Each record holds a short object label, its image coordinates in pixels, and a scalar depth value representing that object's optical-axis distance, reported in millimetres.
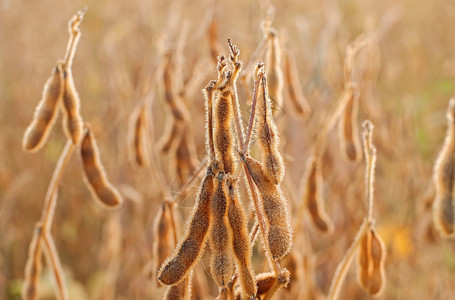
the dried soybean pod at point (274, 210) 469
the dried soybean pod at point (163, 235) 570
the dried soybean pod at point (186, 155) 685
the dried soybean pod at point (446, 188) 550
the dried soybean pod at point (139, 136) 666
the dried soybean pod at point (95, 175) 580
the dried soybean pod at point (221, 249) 470
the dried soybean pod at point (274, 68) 591
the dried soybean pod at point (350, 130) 649
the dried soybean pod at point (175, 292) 517
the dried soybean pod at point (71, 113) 555
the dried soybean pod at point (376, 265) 564
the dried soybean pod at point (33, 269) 579
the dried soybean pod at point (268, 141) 472
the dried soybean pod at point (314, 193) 628
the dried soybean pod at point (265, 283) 491
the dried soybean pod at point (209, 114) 465
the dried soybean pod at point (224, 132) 468
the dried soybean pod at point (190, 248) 471
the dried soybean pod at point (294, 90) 692
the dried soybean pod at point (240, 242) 469
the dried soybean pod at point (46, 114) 551
